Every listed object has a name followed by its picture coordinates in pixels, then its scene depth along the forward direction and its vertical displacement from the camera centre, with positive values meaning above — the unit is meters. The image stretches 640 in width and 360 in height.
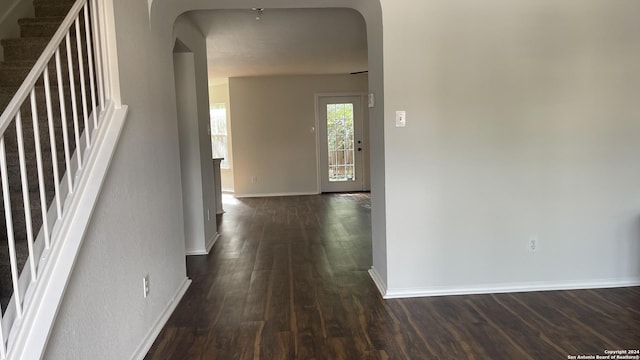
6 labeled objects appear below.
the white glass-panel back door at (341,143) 8.34 -0.10
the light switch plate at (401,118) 2.89 +0.13
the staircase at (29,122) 1.83 +0.14
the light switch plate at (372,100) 3.19 +0.29
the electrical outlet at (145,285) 2.37 -0.81
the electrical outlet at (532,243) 3.07 -0.81
